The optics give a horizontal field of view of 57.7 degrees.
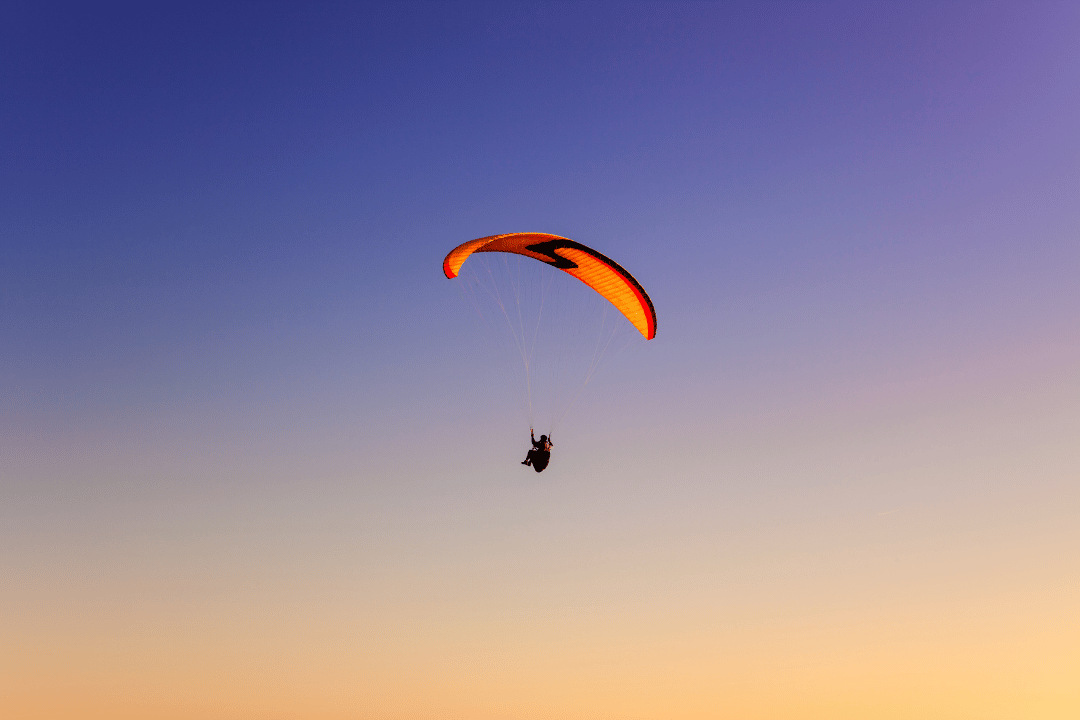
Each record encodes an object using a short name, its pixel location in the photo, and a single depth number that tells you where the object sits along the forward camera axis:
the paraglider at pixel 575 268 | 31.89
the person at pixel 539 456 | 33.31
